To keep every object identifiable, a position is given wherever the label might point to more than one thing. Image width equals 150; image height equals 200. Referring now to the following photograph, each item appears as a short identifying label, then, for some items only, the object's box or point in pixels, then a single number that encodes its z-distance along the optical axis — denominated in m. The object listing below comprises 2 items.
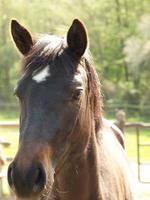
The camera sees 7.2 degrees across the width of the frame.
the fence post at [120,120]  10.46
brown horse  4.71
